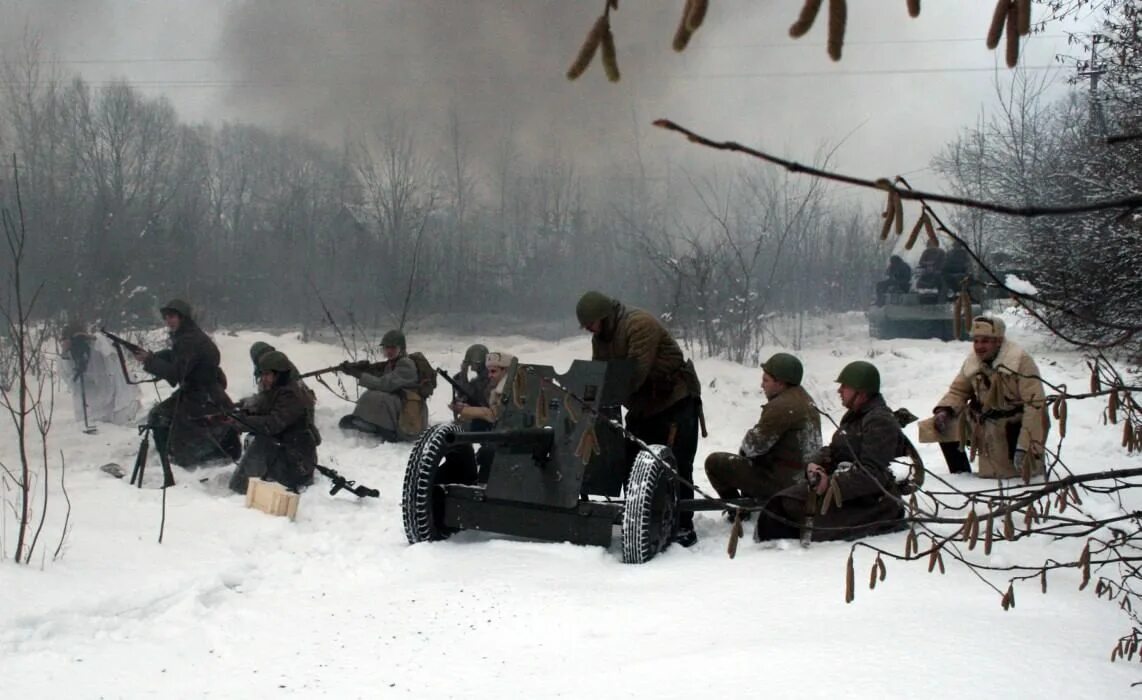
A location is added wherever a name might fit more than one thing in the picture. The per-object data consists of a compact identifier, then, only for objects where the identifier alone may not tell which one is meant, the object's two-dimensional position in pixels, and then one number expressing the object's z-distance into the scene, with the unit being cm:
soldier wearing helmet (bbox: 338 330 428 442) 1098
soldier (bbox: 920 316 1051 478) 707
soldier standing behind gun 671
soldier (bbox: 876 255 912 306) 1672
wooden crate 725
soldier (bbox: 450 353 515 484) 983
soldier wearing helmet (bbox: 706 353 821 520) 643
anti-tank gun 593
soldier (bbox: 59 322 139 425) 1128
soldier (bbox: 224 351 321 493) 826
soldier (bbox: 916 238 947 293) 1623
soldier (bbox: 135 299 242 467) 905
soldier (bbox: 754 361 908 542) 586
